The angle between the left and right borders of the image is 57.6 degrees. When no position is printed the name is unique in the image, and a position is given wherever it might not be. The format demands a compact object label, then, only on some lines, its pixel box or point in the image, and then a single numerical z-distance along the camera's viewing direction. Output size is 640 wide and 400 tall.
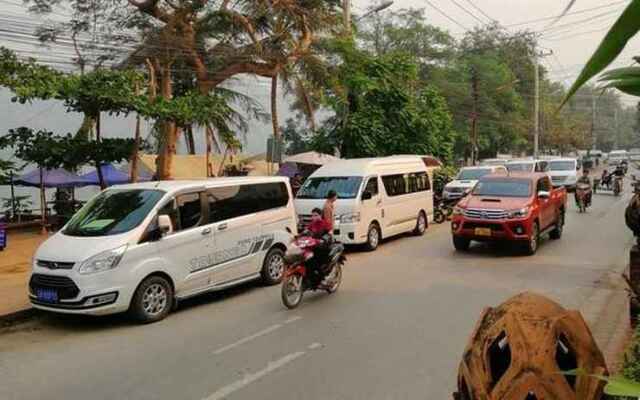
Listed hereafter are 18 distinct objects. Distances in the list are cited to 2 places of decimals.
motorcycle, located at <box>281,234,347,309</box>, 8.12
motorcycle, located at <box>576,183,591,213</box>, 20.25
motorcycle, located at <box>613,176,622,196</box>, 27.78
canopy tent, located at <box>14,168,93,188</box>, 18.53
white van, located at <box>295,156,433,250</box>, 12.83
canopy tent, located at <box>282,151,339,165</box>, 23.19
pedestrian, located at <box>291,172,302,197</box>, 21.73
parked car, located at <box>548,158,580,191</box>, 28.94
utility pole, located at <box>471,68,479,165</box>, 40.25
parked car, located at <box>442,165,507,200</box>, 20.55
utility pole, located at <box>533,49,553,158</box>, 43.19
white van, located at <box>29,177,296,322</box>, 7.14
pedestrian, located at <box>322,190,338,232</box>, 10.16
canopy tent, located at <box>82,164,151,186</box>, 20.77
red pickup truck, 11.73
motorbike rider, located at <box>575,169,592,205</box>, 20.57
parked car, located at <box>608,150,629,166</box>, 46.69
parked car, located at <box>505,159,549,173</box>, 27.70
